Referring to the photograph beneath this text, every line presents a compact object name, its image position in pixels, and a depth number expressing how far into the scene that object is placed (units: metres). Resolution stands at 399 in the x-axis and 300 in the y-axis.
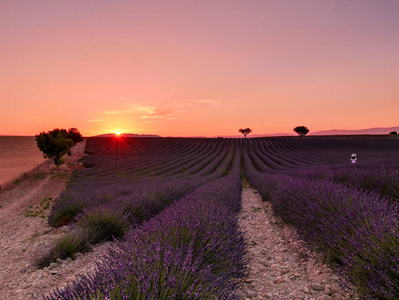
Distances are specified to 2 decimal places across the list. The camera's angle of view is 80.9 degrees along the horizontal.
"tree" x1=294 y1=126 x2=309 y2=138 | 75.93
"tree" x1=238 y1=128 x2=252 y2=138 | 86.94
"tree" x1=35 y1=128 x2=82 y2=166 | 24.71
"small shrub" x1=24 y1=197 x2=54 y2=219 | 10.60
